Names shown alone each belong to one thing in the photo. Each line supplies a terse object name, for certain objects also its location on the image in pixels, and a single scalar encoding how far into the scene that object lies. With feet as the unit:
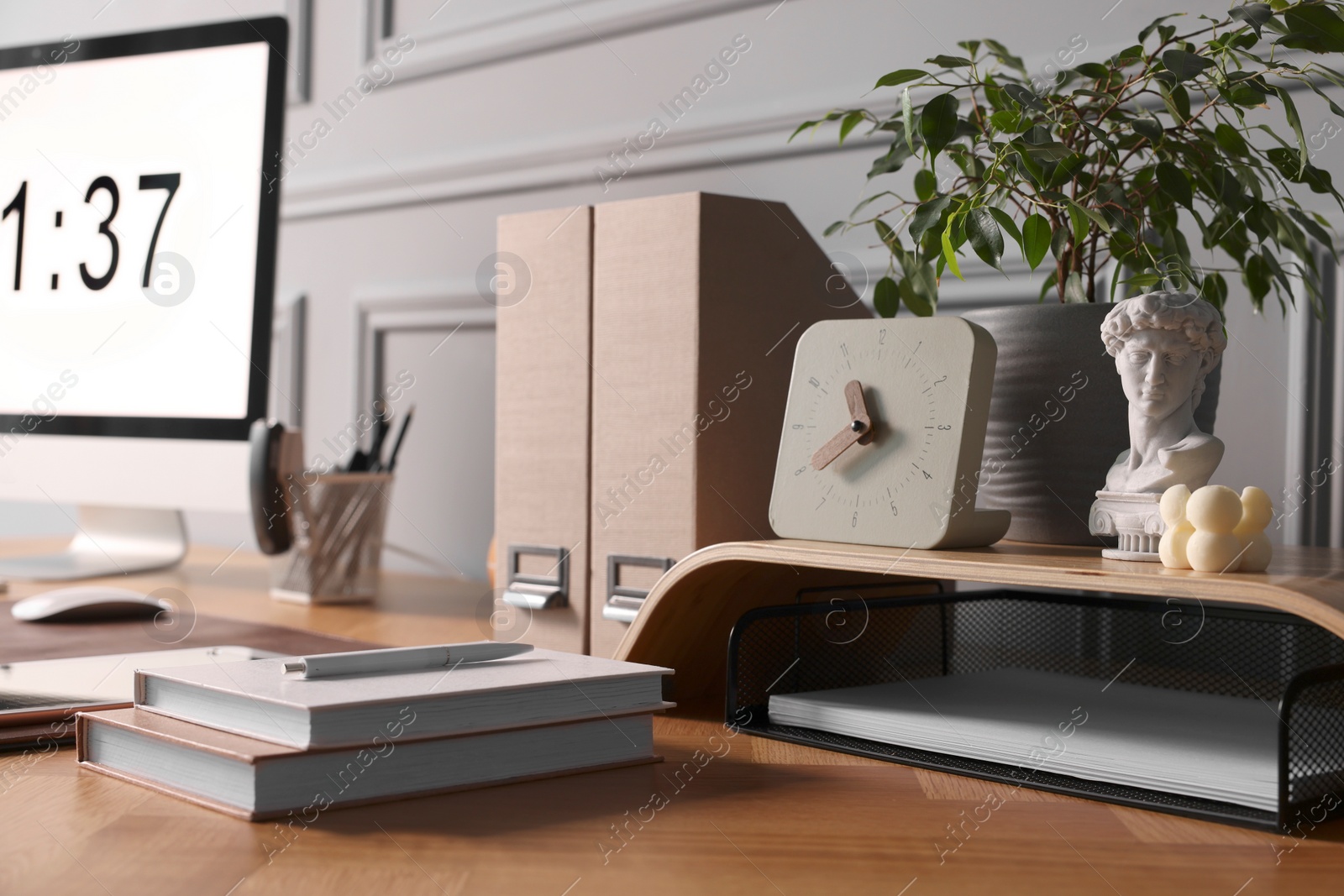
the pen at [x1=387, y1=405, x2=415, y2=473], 4.31
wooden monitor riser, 1.61
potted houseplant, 2.20
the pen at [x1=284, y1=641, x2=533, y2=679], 1.83
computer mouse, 3.07
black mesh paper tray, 1.69
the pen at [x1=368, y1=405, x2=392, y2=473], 4.33
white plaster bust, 2.02
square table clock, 2.11
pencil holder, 4.03
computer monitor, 3.16
